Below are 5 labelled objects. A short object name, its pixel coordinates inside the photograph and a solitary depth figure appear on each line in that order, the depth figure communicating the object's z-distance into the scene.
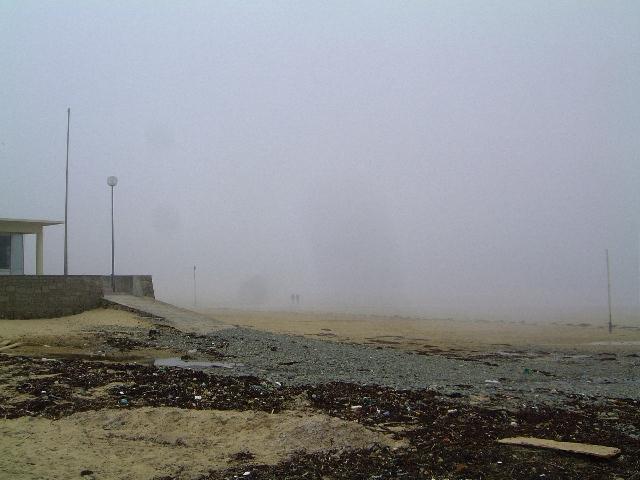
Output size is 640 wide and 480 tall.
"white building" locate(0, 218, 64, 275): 29.28
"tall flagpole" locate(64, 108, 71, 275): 29.75
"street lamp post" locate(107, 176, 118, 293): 29.28
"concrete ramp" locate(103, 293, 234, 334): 22.95
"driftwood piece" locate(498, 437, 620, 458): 7.96
